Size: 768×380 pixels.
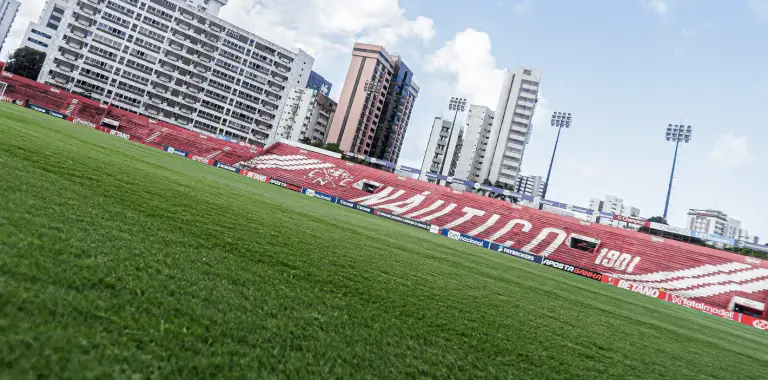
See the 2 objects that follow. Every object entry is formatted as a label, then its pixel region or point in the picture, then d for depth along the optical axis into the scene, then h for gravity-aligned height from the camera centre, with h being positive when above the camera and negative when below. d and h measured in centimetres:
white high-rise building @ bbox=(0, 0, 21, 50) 9062 +2212
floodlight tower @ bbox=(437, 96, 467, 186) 6712 +2257
